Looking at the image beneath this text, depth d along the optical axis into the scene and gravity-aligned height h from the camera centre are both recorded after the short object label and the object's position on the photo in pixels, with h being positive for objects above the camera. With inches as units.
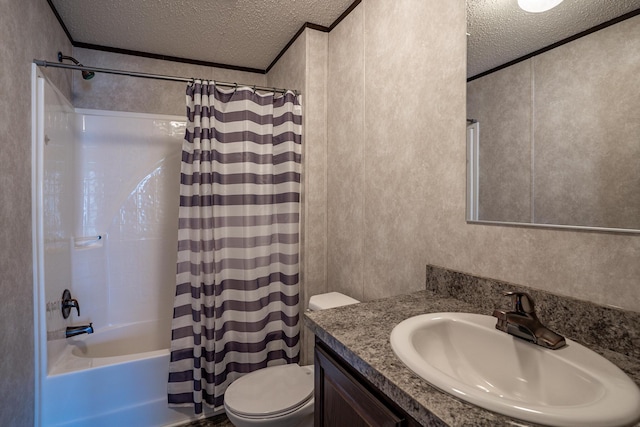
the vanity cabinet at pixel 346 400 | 24.7 -17.7
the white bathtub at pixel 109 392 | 61.5 -38.9
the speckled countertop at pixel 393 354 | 19.6 -13.0
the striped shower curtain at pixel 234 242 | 67.2 -7.0
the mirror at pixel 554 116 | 28.7 +10.7
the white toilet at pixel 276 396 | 50.9 -33.8
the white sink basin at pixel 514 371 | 18.6 -13.0
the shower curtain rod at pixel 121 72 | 57.3 +29.2
